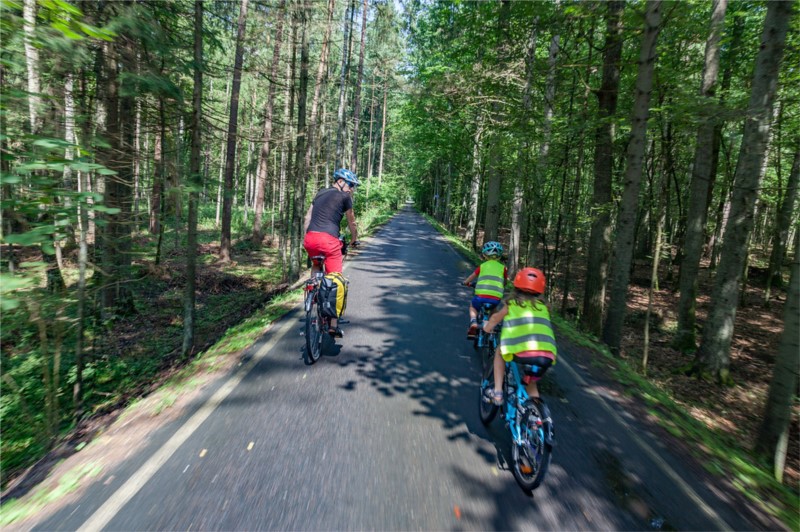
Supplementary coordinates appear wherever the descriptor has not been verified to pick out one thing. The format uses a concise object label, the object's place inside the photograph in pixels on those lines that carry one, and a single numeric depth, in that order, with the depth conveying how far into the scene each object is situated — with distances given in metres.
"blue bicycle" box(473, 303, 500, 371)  5.60
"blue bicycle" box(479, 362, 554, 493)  3.25
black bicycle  5.47
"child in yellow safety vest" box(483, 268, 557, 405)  3.61
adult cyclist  5.84
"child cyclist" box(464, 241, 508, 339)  6.01
